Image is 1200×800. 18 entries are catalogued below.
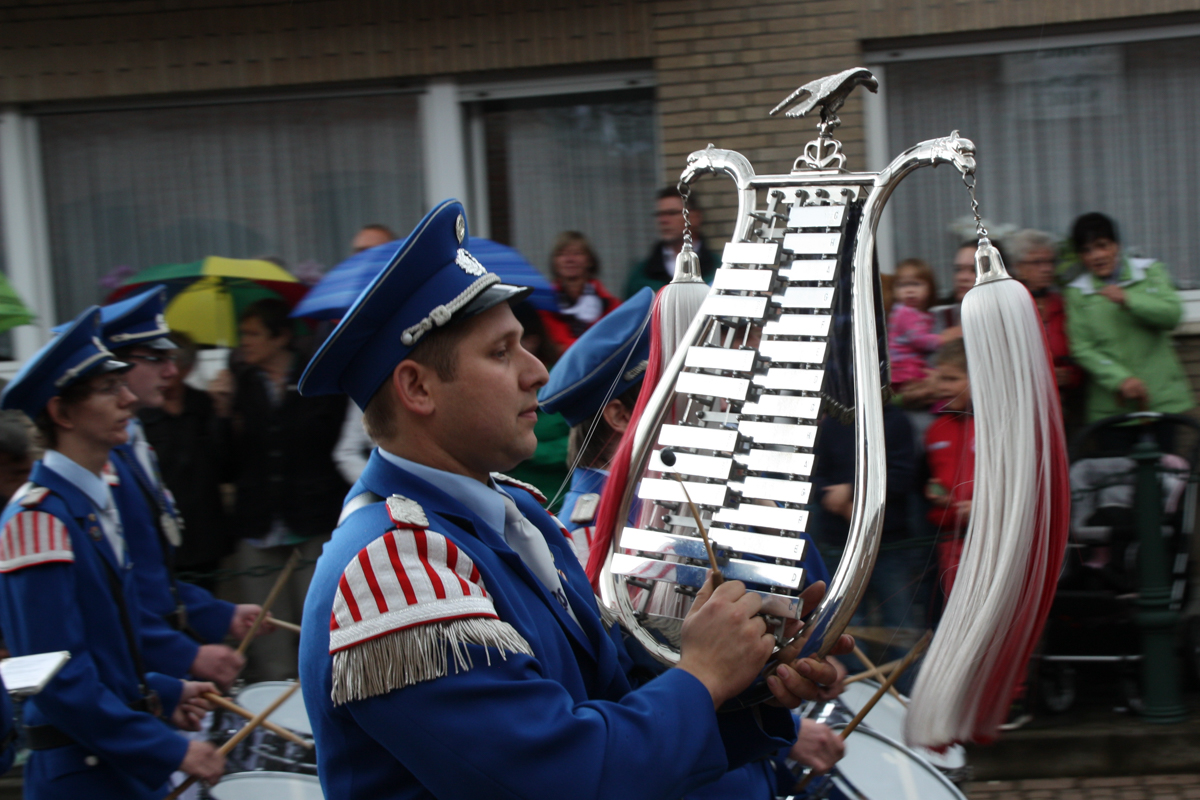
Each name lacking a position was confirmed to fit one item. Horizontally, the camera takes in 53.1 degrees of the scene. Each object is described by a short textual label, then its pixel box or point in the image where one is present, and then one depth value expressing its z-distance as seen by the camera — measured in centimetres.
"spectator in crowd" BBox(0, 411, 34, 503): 457
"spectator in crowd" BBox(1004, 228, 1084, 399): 546
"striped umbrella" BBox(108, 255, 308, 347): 584
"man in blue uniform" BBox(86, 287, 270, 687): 345
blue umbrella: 421
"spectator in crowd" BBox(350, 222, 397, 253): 573
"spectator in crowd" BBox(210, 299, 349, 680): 516
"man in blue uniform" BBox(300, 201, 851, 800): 156
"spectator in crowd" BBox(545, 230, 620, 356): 579
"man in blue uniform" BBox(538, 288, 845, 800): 292
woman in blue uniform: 285
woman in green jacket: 541
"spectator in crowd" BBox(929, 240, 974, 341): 473
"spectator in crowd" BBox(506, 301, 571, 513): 436
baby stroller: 488
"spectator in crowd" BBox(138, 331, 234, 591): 546
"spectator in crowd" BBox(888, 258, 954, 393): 437
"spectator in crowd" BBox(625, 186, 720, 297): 550
